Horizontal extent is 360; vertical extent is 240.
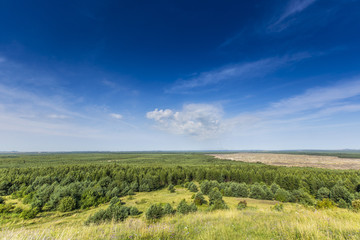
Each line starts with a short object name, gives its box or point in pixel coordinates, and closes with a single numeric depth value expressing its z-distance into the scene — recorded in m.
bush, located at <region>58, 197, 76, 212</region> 40.62
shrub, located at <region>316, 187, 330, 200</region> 47.44
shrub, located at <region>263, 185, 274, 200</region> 47.35
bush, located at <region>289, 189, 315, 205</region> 43.56
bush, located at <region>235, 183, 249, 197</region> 50.34
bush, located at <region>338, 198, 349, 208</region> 37.36
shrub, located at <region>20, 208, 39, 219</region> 35.62
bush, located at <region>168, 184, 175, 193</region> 62.34
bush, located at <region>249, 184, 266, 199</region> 47.45
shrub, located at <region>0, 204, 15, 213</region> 38.00
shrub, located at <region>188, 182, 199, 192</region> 60.28
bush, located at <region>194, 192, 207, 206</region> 40.44
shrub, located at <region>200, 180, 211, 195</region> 56.02
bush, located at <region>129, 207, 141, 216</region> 32.03
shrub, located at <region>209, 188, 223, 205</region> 39.19
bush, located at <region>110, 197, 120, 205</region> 39.28
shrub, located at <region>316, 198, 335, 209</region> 24.78
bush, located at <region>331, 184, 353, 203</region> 43.84
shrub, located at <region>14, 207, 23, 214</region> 38.70
